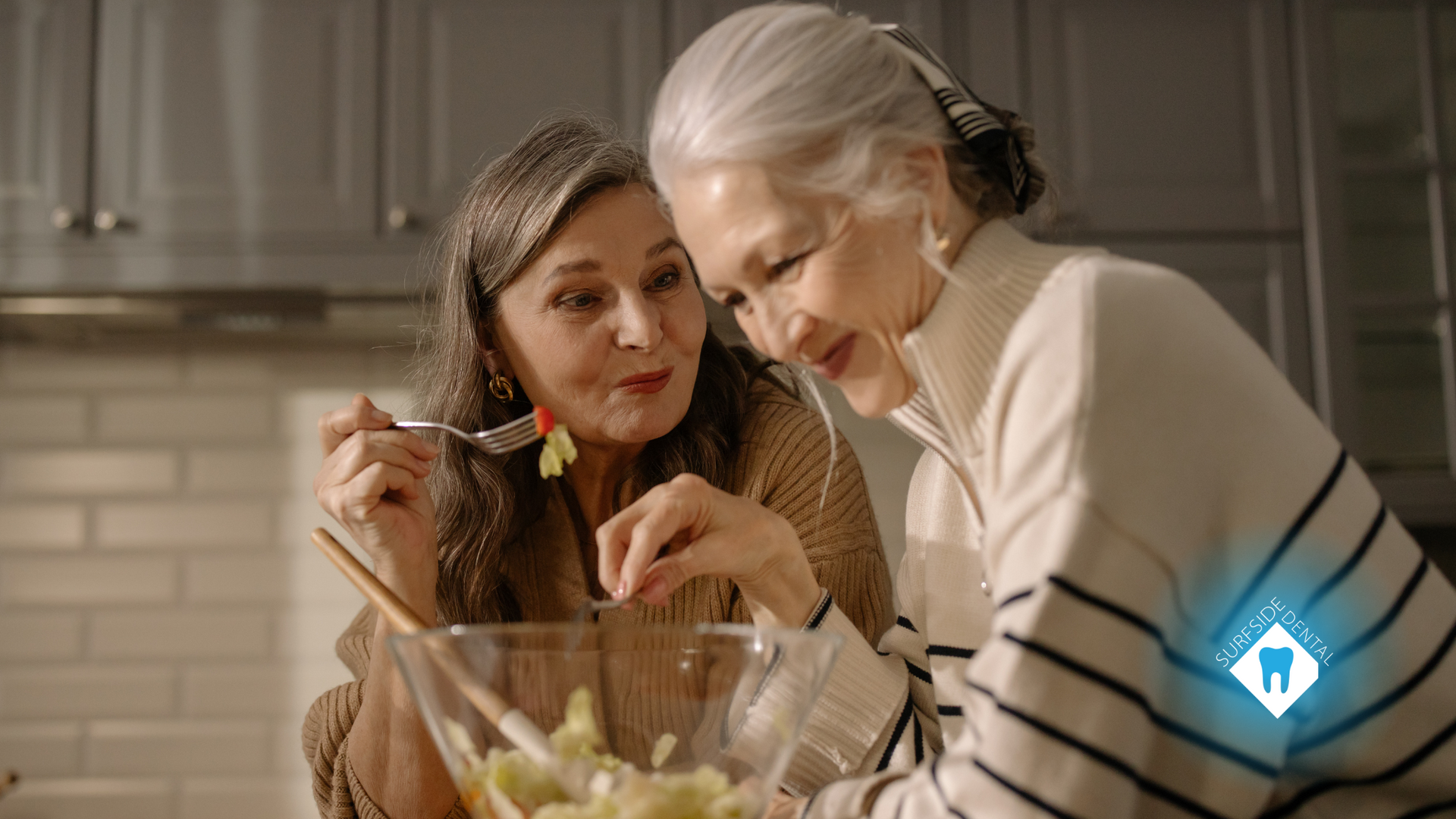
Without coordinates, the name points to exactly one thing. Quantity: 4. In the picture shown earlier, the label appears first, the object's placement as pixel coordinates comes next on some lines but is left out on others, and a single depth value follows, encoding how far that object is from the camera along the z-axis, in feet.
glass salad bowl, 2.32
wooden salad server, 2.34
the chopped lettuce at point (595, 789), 2.19
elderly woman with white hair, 2.05
